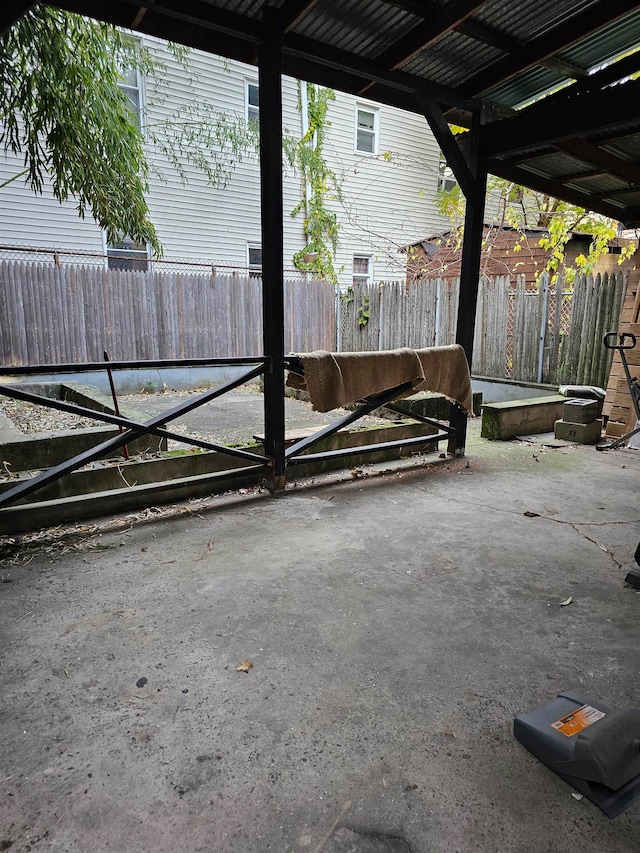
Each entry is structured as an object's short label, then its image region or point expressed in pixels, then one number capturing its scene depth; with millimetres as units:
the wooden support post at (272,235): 3633
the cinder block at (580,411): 6184
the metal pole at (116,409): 4413
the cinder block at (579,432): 6148
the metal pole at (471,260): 4895
